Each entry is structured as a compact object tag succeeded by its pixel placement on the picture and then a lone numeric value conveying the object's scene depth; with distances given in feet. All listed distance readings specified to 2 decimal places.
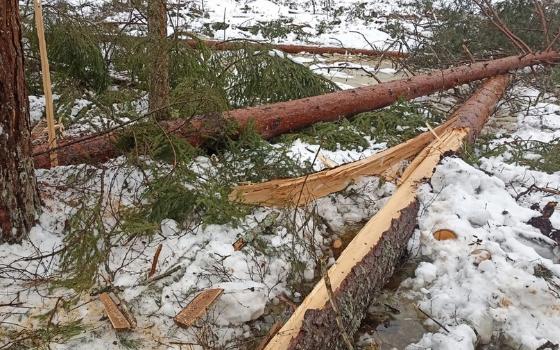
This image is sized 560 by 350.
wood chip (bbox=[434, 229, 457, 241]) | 10.66
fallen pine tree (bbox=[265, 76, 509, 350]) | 7.52
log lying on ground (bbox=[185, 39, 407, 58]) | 27.70
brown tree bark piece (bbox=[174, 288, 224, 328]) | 7.66
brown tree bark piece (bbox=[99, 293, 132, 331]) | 7.45
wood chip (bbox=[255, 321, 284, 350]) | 7.39
